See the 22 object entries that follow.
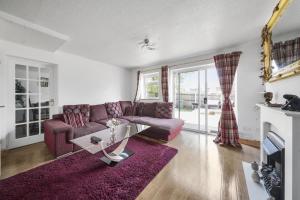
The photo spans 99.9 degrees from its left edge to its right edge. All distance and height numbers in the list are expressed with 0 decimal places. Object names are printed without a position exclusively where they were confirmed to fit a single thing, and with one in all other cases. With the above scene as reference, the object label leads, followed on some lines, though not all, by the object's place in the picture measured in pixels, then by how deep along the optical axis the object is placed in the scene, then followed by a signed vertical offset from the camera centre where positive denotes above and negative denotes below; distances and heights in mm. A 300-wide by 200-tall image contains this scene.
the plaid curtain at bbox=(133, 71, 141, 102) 4835 +548
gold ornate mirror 1238 +681
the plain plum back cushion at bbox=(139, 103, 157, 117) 4012 -310
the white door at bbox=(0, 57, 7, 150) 2264 -23
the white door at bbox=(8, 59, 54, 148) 2537 +15
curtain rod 3531 +1096
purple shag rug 1417 -1036
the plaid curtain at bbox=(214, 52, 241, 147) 2802 -8
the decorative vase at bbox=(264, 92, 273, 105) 1590 +33
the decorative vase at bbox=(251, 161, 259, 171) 1702 -909
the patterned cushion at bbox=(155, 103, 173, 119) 3725 -315
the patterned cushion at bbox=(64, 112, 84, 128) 2787 -443
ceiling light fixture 2482 +1177
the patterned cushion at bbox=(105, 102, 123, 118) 3879 -318
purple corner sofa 2235 -559
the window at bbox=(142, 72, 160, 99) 4664 +537
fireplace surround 955 -407
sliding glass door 3534 +54
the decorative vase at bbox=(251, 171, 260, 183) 1552 -980
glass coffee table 1835 -642
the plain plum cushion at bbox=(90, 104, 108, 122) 3439 -365
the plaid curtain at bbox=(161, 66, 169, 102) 4102 +544
